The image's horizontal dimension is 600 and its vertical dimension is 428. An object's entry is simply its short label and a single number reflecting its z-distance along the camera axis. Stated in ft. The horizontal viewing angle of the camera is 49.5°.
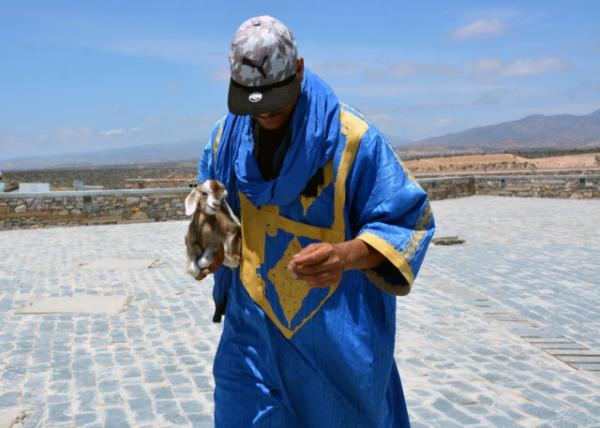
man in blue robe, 5.65
